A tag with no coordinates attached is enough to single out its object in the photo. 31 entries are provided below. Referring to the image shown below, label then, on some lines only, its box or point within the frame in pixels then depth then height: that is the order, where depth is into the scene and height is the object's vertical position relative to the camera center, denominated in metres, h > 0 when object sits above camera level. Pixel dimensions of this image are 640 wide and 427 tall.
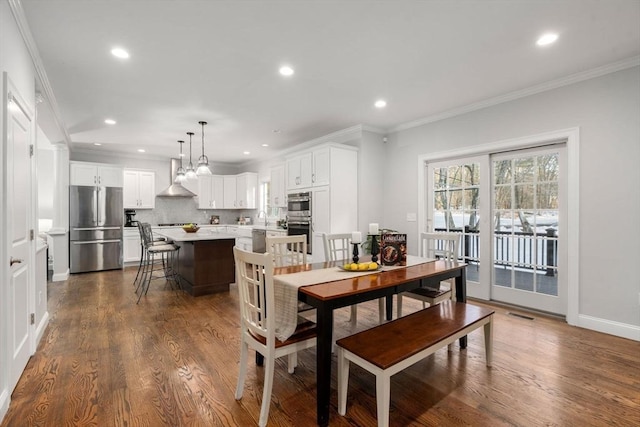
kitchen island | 4.46 -0.76
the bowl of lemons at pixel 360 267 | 2.46 -0.44
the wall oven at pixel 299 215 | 5.26 -0.04
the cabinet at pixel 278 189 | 6.34 +0.52
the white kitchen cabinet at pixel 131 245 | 6.67 -0.71
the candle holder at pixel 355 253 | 2.62 -0.35
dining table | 1.74 -0.48
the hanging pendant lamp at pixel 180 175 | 5.18 +0.64
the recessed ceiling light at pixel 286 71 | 3.00 +1.43
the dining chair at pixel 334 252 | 3.07 -0.42
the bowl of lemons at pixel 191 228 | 5.44 -0.27
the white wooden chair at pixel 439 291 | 2.82 -0.74
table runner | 1.86 -0.50
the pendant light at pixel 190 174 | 4.95 +0.64
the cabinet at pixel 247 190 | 7.82 +0.60
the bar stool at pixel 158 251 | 4.61 -0.79
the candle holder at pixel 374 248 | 2.76 -0.33
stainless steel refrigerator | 5.96 -0.30
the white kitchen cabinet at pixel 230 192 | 8.13 +0.56
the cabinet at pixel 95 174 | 6.07 +0.79
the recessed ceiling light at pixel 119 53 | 2.64 +1.42
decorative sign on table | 2.73 -0.33
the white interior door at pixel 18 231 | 2.03 -0.13
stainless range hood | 7.24 +0.57
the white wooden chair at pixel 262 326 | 1.70 -0.70
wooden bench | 1.62 -0.80
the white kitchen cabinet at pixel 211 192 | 7.86 +0.55
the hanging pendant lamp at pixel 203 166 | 4.68 +0.72
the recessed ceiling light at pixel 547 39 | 2.47 +1.44
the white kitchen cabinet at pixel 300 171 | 5.26 +0.76
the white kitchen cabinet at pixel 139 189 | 6.95 +0.55
